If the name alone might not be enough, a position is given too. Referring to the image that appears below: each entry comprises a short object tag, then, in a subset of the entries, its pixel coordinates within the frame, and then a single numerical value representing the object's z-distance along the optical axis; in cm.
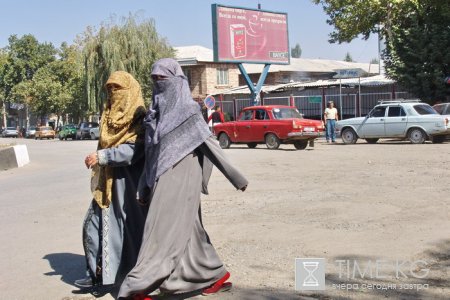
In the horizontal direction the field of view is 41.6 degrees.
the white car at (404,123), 1980
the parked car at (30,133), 6462
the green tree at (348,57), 15968
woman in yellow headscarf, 443
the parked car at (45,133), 5741
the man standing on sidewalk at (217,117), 2398
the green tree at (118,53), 4362
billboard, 2931
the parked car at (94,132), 4498
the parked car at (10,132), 7194
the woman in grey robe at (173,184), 407
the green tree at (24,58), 7138
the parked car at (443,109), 2142
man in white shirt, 2275
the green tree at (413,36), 2781
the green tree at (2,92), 6446
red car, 1988
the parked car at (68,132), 4998
